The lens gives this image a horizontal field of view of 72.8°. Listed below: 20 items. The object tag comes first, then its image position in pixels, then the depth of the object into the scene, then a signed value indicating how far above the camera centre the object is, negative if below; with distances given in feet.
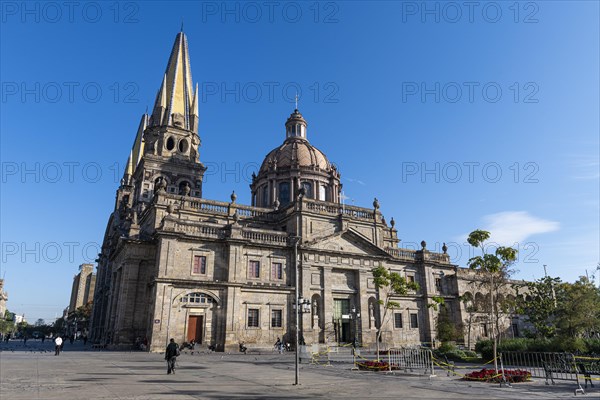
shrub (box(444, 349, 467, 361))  92.32 -7.49
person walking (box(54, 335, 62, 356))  89.29 -5.45
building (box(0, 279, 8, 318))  442.26 +23.91
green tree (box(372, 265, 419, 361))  91.60 +8.50
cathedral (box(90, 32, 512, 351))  110.42 +15.19
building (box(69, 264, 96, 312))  405.59 +35.10
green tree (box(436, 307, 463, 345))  139.64 -2.42
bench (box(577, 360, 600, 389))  54.89 -6.49
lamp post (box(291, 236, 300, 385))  46.21 -6.29
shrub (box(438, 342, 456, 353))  96.89 -6.23
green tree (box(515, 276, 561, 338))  123.77 +5.04
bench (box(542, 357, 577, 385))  51.03 -6.10
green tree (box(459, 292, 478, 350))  139.03 +3.91
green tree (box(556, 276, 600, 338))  100.17 +2.39
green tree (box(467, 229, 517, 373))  66.54 +10.36
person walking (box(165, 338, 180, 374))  55.26 -4.54
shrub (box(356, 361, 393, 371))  64.50 -6.94
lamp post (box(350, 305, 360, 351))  130.09 +1.42
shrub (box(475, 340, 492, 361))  87.13 -6.03
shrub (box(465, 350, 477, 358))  95.37 -7.60
